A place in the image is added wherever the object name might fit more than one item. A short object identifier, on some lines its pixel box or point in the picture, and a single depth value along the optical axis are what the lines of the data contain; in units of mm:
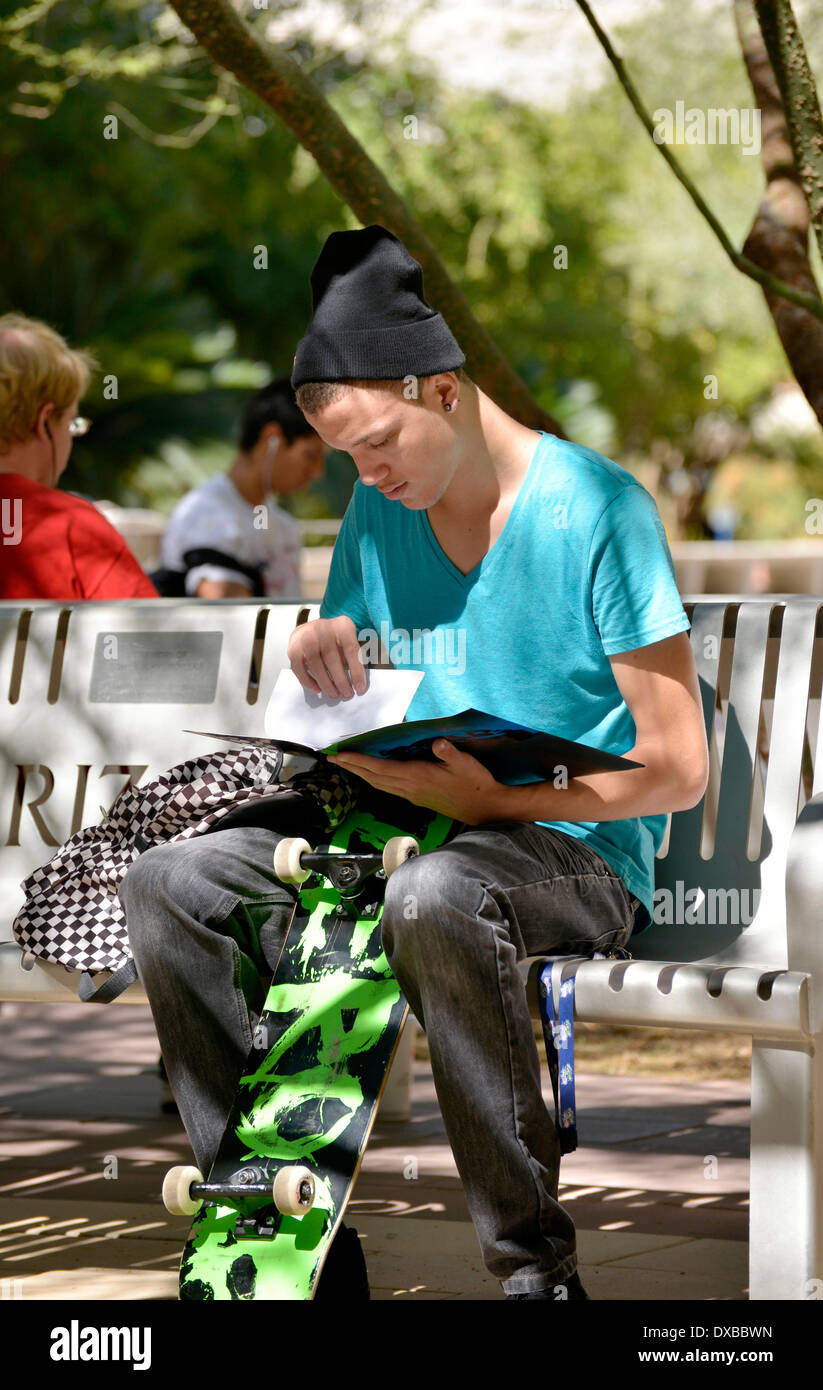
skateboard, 4984
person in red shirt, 8187
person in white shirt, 12047
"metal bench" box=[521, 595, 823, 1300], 5320
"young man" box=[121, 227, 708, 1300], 5105
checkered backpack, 6191
